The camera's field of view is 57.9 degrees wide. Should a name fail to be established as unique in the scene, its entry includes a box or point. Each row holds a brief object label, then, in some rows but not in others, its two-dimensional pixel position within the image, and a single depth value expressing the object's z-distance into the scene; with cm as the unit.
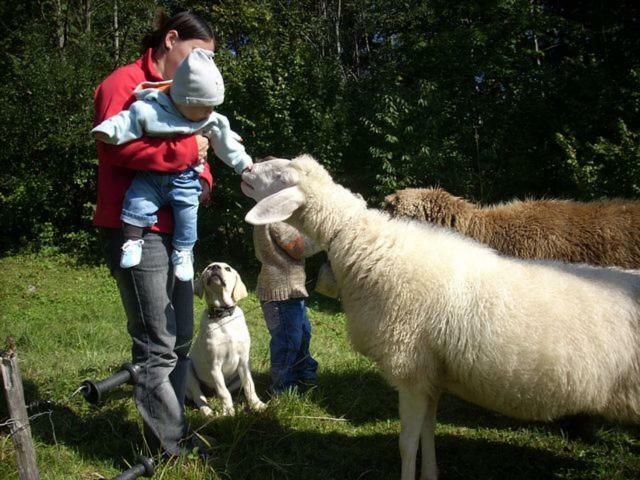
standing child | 471
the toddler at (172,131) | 300
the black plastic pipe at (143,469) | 317
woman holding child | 312
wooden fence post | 253
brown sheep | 443
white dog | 477
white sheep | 306
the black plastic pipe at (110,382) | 309
